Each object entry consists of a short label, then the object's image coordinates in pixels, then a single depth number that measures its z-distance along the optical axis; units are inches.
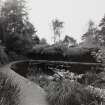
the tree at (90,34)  1165.1
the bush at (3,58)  494.9
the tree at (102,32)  1114.1
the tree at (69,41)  972.7
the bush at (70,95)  166.7
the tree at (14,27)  644.1
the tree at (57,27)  1084.5
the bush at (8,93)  124.3
